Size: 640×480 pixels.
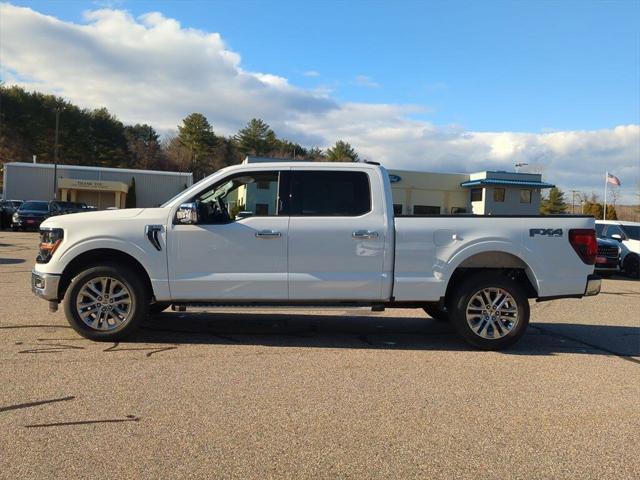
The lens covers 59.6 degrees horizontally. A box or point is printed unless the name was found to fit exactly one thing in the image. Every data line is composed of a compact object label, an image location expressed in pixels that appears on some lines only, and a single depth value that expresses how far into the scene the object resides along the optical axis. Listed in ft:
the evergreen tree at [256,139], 290.35
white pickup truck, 20.71
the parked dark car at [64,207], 102.63
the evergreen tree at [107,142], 254.88
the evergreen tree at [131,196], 175.94
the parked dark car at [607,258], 55.47
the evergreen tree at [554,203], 290.35
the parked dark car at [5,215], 104.85
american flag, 158.20
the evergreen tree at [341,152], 271.82
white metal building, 166.30
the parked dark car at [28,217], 100.07
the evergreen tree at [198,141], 284.20
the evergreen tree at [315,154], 273.54
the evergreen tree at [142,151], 273.95
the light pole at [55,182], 158.65
